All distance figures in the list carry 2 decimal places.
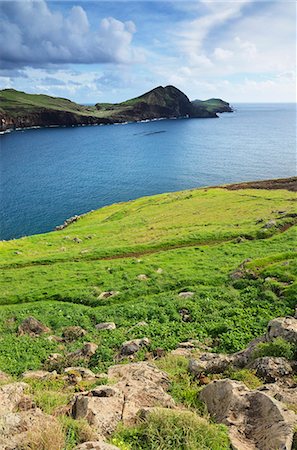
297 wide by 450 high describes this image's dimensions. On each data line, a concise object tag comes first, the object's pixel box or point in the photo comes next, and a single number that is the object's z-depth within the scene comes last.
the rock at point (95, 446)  10.05
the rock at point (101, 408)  12.18
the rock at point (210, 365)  17.88
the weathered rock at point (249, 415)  11.13
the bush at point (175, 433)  10.73
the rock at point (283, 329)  19.07
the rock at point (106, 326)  27.77
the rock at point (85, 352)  23.33
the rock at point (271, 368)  16.16
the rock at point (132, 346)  23.09
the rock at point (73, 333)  27.05
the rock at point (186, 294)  31.73
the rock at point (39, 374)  19.09
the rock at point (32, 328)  28.01
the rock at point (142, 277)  37.20
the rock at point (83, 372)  19.03
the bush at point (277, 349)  17.84
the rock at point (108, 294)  34.38
